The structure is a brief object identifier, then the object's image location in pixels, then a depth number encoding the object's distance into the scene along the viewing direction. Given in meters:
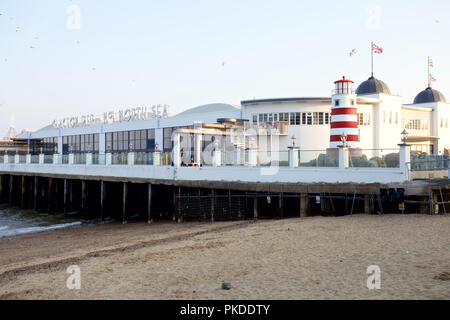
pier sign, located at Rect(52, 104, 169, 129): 40.93
